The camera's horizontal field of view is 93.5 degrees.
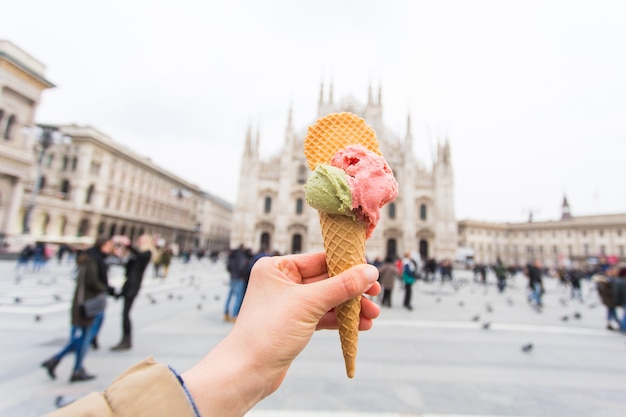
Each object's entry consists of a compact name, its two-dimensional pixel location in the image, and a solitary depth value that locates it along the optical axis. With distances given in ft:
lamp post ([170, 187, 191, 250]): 127.93
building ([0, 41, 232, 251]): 55.88
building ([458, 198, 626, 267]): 135.33
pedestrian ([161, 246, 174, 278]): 36.01
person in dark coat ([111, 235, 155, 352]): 12.45
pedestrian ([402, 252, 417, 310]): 24.04
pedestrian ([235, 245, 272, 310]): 18.29
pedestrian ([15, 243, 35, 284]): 30.07
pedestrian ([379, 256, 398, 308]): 24.91
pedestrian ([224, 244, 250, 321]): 18.34
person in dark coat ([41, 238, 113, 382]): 9.53
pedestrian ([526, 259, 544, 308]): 27.61
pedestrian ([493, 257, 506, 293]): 38.04
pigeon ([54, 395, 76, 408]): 7.54
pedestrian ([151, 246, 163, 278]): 35.21
